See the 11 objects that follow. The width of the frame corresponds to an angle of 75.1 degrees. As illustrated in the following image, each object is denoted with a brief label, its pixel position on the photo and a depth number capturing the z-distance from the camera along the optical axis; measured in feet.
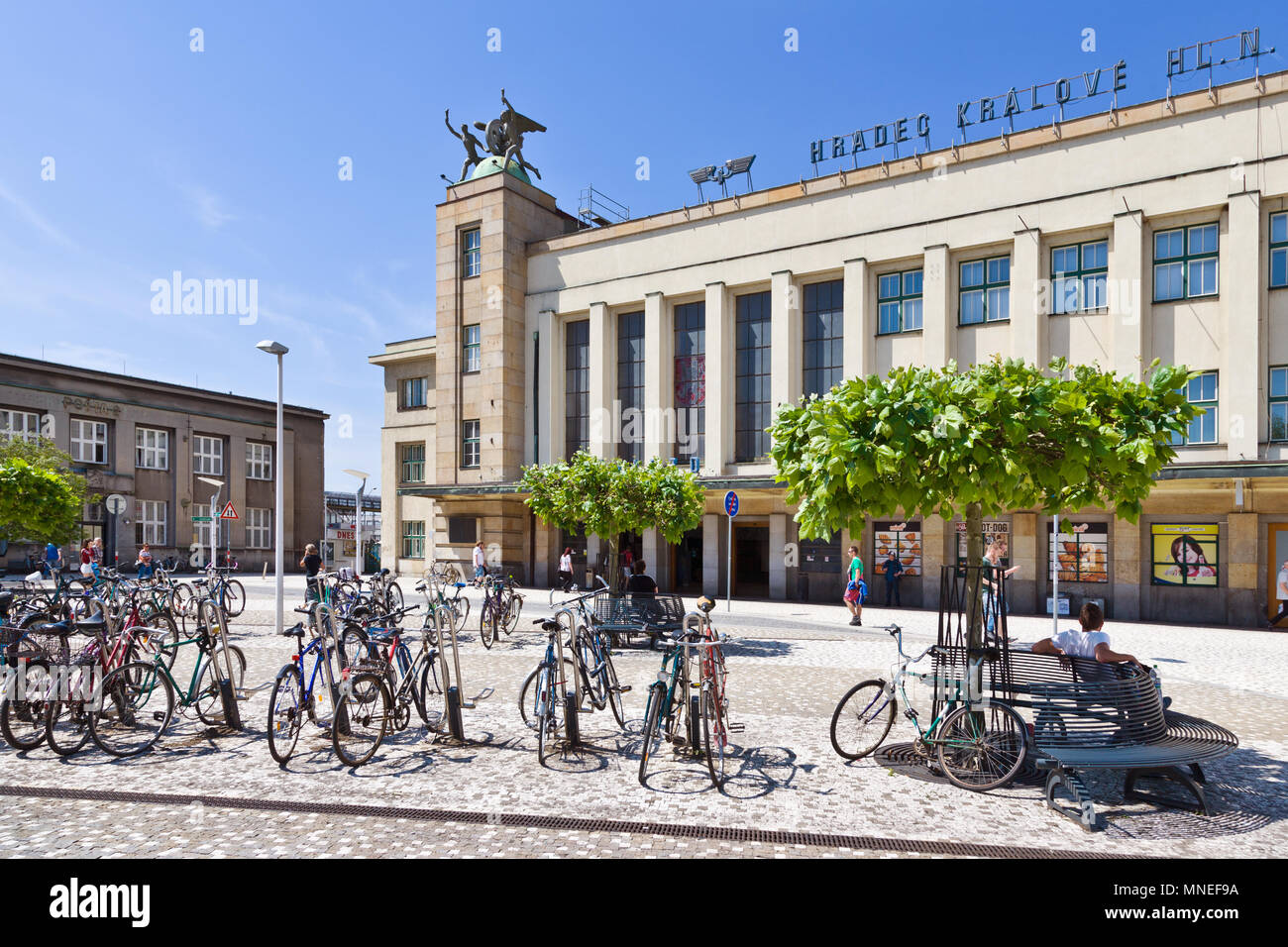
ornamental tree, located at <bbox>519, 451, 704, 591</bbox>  52.03
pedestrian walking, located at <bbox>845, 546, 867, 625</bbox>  62.85
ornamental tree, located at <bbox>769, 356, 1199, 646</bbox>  22.06
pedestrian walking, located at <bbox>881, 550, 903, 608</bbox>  80.64
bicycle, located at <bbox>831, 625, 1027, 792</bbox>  21.12
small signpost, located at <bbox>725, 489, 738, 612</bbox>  66.59
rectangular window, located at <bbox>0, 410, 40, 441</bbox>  129.08
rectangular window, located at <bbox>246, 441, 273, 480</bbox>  167.73
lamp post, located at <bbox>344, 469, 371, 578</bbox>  69.29
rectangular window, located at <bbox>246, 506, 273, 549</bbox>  166.09
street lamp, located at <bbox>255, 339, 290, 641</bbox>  50.44
